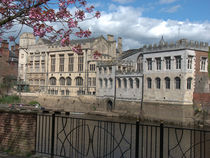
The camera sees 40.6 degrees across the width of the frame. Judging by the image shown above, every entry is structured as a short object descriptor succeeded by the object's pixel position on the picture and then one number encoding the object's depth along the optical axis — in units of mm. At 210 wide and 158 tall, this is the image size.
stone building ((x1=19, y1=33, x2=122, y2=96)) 56438
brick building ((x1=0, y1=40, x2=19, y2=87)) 68375
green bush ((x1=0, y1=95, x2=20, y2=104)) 58281
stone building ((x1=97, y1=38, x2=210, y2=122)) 38844
